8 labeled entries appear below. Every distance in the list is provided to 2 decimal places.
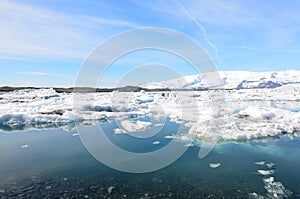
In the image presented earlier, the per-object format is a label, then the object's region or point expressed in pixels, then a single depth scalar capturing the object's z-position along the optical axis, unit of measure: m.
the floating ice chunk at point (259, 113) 7.75
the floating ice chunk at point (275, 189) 2.98
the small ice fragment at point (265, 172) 3.67
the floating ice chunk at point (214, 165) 4.02
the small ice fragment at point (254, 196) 2.94
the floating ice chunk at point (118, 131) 7.00
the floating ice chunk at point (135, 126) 7.37
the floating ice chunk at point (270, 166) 3.91
